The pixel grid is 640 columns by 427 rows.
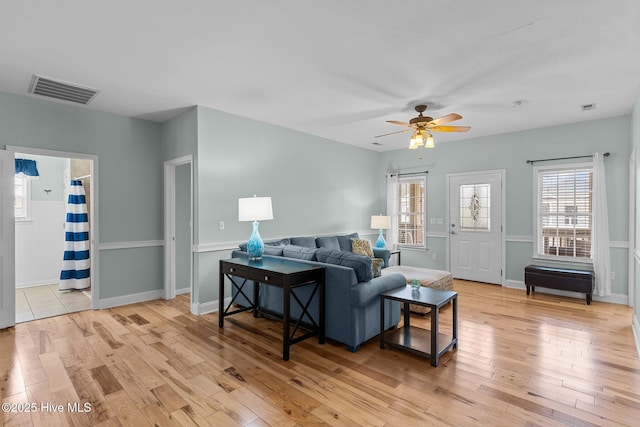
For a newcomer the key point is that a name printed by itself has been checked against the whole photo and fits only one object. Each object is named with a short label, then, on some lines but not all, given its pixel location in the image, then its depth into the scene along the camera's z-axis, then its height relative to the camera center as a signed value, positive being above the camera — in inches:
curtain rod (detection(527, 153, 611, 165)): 192.6 +34.1
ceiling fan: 159.5 +43.1
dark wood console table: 116.2 -25.2
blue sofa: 120.3 -31.8
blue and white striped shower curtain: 209.5 -19.2
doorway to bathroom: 209.6 -10.6
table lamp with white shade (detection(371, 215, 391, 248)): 265.4 -7.5
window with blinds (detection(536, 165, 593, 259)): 202.1 +0.2
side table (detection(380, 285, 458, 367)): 110.0 -46.8
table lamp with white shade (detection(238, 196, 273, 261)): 149.3 -0.4
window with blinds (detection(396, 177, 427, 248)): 275.1 +0.7
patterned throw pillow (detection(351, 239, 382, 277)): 227.9 -23.8
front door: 234.2 -10.3
